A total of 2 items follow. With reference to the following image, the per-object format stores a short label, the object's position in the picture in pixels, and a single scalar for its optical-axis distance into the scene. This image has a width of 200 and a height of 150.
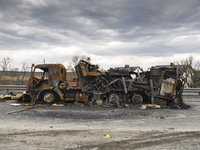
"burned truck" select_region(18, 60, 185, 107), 9.87
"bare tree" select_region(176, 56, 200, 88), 25.46
